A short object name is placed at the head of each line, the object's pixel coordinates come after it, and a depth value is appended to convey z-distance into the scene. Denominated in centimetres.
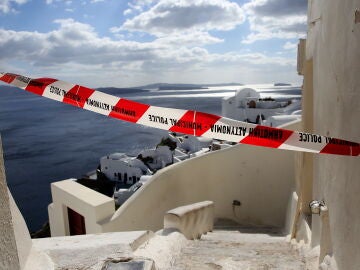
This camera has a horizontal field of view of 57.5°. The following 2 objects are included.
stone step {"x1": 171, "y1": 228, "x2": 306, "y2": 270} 384
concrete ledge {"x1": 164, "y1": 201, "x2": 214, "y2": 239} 531
